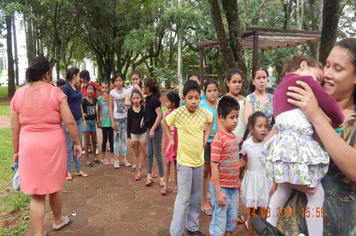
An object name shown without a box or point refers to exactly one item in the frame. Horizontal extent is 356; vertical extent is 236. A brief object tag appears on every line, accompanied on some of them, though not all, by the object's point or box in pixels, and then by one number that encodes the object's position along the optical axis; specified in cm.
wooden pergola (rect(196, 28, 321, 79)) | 659
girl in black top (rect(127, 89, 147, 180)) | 460
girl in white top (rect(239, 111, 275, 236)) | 260
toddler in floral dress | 123
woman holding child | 118
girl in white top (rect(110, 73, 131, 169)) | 532
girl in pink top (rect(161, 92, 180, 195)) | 381
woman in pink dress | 265
